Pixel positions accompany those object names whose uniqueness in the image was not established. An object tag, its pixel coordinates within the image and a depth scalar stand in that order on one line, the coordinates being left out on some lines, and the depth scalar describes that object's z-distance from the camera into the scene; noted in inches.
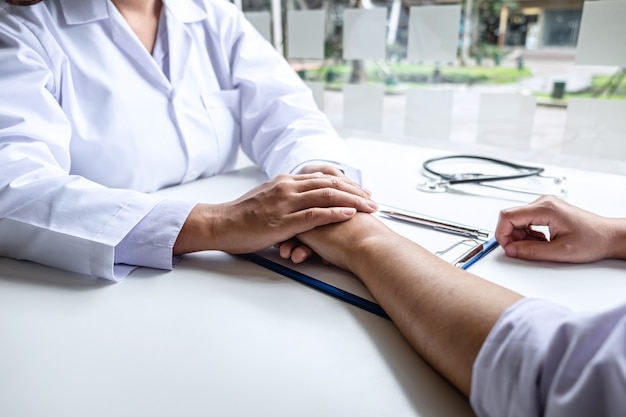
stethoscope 34.4
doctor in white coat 24.6
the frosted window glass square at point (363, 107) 55.3
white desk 15.2
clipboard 21.5
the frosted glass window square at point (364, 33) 52.4
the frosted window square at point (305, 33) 57.6
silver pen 26.6
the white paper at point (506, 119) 45.5
